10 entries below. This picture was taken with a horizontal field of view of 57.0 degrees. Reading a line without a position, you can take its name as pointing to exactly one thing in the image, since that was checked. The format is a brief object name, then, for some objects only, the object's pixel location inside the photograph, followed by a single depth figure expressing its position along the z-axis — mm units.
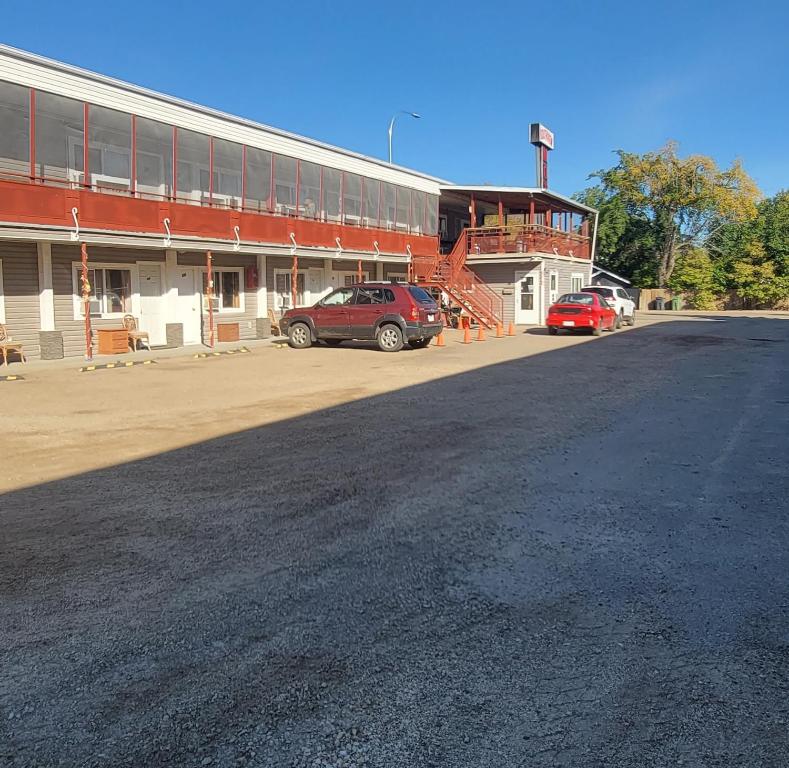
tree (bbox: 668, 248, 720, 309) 53500
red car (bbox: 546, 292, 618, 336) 26406
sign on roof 40062
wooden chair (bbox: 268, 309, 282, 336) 25594
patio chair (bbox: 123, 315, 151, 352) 20047
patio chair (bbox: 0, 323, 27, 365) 16625
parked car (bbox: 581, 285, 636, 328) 31936
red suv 19969
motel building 17688
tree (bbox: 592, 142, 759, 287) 52312
